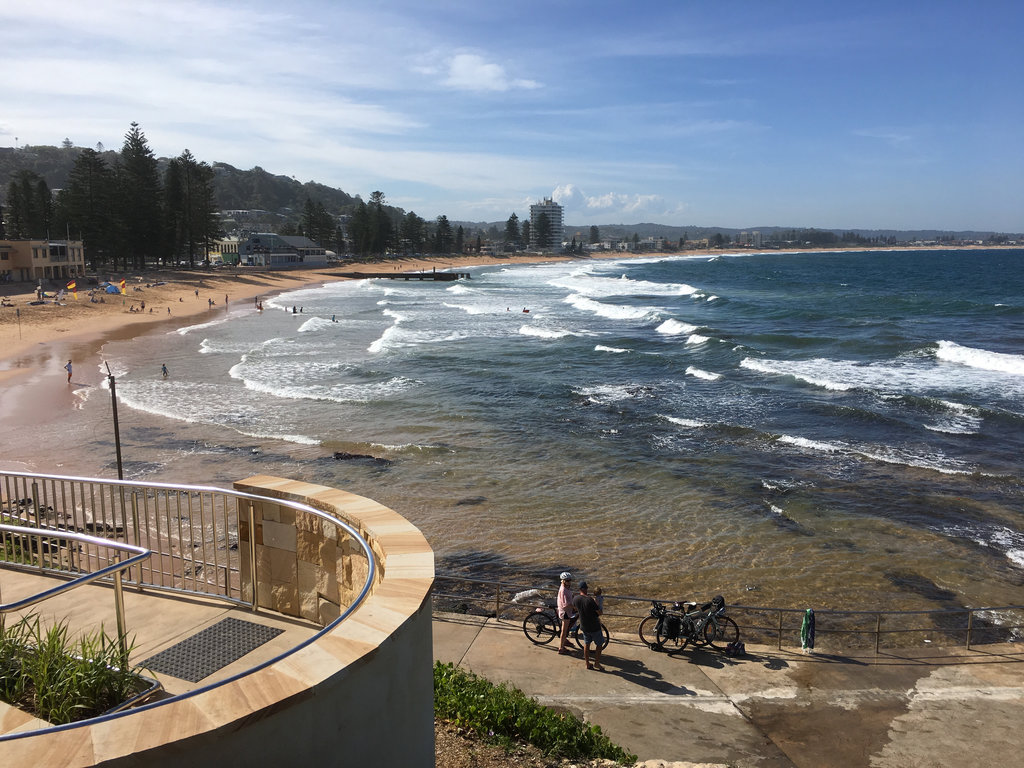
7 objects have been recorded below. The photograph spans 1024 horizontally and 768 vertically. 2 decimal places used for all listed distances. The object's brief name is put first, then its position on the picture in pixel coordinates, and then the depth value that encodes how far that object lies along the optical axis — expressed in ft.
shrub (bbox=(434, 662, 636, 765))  22.07
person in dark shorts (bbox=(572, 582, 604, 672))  30.35
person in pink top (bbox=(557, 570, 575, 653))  32.83
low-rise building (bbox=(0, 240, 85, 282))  215.51
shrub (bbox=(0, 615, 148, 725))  12.71
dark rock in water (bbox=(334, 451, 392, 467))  69.10
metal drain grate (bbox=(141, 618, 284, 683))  16.17
